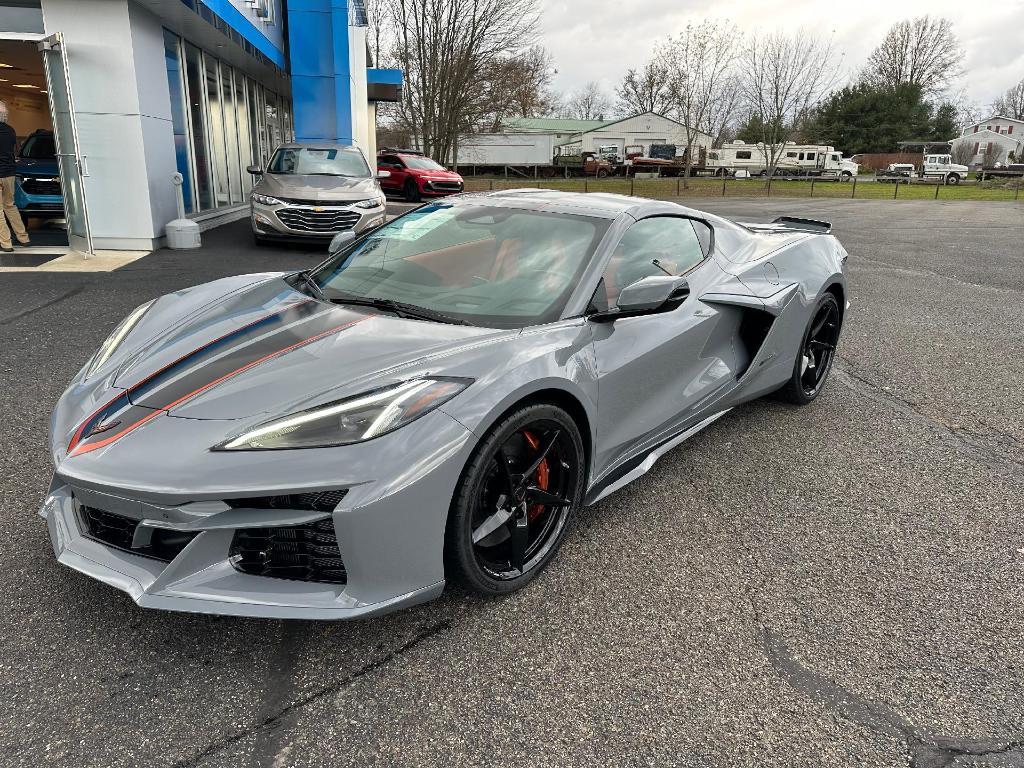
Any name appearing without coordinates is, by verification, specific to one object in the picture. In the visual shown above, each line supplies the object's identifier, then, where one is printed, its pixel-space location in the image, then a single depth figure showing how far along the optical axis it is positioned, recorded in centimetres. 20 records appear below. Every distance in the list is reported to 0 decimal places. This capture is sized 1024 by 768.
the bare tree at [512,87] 3225
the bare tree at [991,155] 7144
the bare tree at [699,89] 4369
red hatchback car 2306
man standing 899
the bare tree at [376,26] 3409
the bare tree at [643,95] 6191
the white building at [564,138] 5578
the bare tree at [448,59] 3097
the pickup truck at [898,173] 5175
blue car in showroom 1169
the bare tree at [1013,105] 9256
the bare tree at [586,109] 9181
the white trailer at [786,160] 5791
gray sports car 198
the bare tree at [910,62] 7175
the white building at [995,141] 7412
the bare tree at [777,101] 4097
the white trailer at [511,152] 5525
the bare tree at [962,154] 6925
